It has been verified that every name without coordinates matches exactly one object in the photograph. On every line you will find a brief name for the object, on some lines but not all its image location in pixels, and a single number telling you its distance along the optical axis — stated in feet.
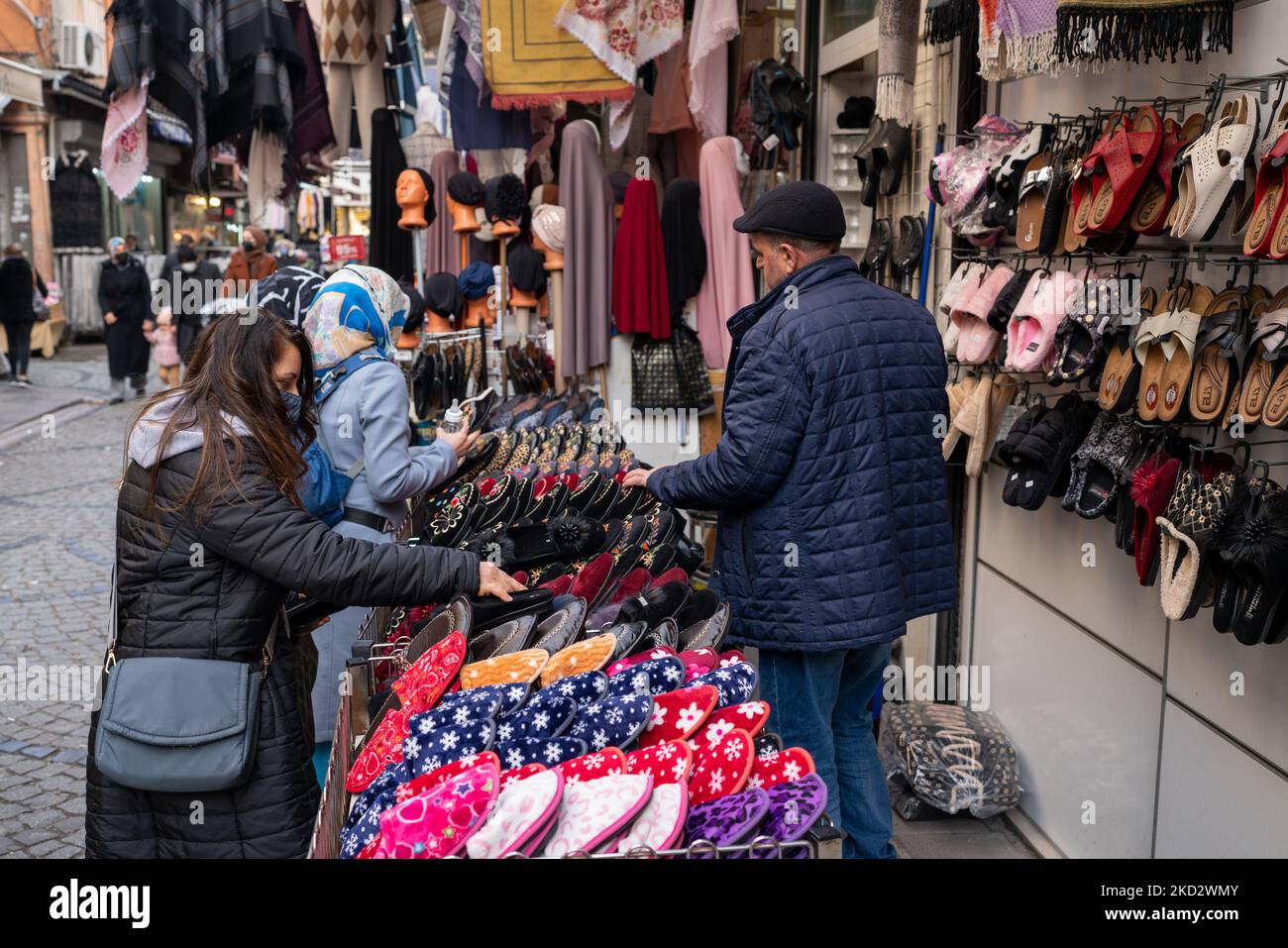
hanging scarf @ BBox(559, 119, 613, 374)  20.06
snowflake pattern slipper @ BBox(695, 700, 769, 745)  6.88
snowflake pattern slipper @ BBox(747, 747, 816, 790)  6.58
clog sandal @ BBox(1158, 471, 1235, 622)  9.09
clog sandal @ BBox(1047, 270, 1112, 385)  10.82
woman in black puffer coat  7.63
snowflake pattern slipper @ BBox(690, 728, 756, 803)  6.48
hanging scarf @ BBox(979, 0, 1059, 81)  10.59
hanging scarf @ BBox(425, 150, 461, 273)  25.96
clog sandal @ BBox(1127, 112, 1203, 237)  9.84
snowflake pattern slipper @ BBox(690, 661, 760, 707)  7.30
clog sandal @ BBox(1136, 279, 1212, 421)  9.56
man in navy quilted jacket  9.75
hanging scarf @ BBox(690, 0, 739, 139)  18.40
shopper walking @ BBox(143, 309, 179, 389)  46.80
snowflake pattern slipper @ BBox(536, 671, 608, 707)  6.91
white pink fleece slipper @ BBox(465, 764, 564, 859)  5.64
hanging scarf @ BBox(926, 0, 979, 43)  12.55
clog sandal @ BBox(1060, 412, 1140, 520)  10.71
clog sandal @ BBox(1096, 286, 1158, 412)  10.25
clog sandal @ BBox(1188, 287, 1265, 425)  9.04
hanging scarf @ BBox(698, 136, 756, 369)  19.85
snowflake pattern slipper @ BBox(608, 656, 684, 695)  7.13
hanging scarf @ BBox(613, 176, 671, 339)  19.84
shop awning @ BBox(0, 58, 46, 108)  63.41
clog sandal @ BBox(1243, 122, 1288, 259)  8.32
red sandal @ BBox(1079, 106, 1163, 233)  9.95
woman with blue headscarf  11.41
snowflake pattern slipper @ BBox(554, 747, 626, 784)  6.39
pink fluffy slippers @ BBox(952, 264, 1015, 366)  12.76
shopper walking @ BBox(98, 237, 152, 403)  46.21
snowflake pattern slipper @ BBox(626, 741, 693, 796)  6.36
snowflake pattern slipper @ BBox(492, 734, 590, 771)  6.61
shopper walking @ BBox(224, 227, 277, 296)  37.50
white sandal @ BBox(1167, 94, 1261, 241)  8.87
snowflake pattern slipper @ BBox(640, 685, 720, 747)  6.87
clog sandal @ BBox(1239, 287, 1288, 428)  8.39
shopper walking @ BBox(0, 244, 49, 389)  49.85
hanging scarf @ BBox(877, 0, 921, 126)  15.20
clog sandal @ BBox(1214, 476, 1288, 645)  8.32
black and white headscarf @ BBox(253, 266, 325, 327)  14.14
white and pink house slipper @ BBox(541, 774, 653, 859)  5.82
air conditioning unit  69.31
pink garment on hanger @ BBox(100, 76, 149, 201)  16.01
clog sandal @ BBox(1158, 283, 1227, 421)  9.47
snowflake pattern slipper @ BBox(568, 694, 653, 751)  6.71
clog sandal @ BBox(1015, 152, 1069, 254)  11.34
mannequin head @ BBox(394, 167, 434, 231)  23.80
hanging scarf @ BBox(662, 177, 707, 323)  19.92
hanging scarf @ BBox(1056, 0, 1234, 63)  9.68
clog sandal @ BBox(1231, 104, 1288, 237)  8.57
